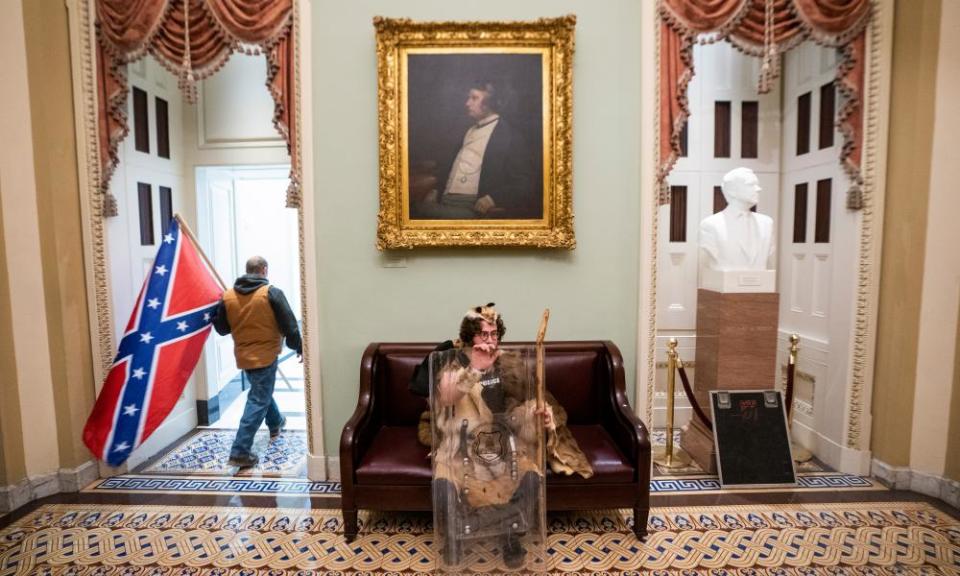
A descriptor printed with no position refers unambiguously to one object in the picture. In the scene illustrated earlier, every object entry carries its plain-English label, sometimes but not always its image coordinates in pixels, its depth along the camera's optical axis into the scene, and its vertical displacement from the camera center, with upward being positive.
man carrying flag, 3.67 -0.60
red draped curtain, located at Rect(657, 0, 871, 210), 3.21 +1.46
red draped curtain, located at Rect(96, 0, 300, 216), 3.25 +1.44
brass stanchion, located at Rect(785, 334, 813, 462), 3.54 -0.94
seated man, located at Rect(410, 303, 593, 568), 2.43 -0.96
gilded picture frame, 3.28 +0.83
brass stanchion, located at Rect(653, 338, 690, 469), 3.61 -1.21
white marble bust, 3.42 +0.13
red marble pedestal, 3.36 -0.62
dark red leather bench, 2.75 -1.15
